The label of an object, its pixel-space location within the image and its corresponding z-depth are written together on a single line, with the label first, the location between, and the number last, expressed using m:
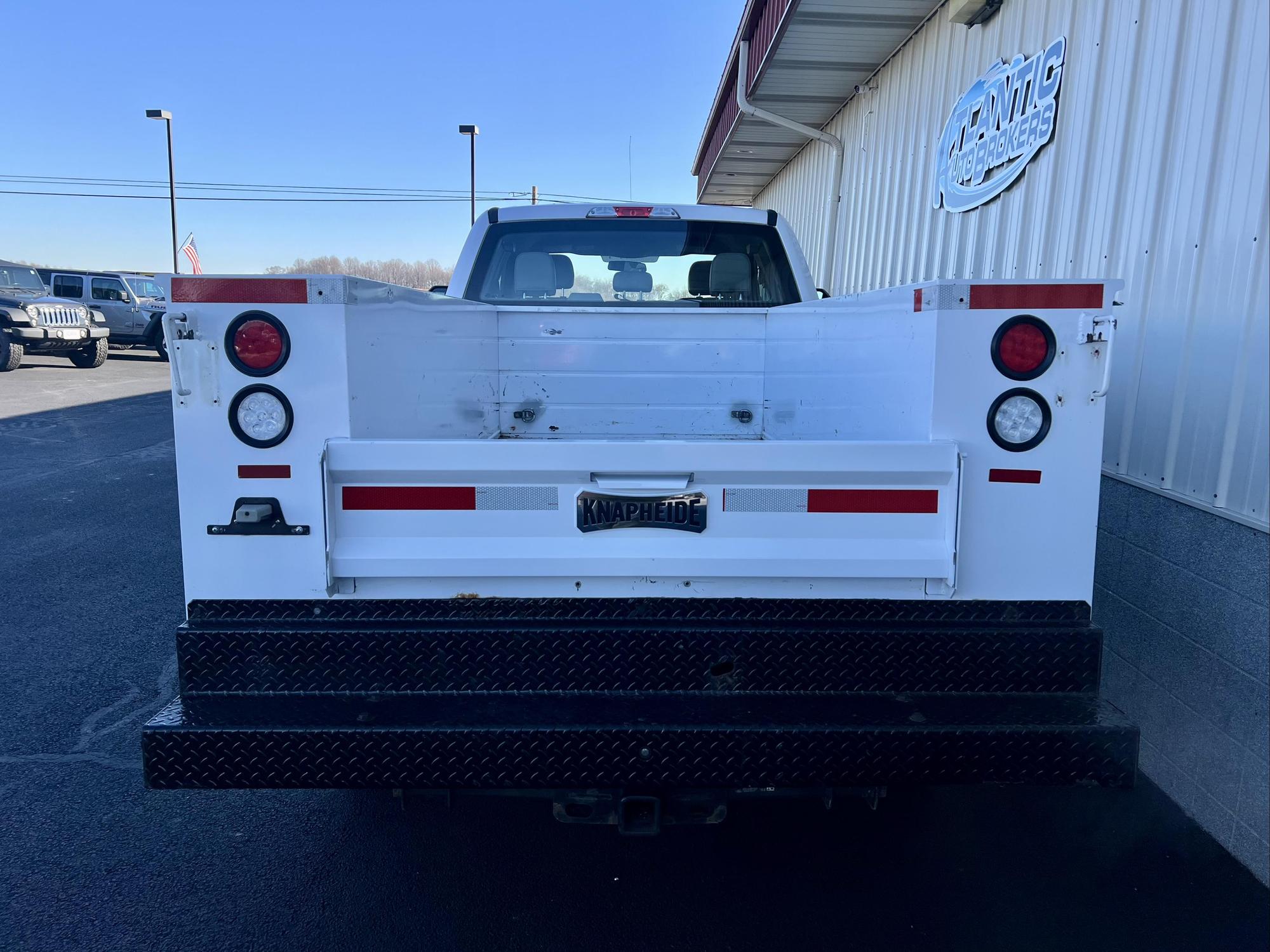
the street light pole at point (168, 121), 30.69
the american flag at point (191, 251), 21.23
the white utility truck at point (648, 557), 2.40
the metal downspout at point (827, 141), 8.81
